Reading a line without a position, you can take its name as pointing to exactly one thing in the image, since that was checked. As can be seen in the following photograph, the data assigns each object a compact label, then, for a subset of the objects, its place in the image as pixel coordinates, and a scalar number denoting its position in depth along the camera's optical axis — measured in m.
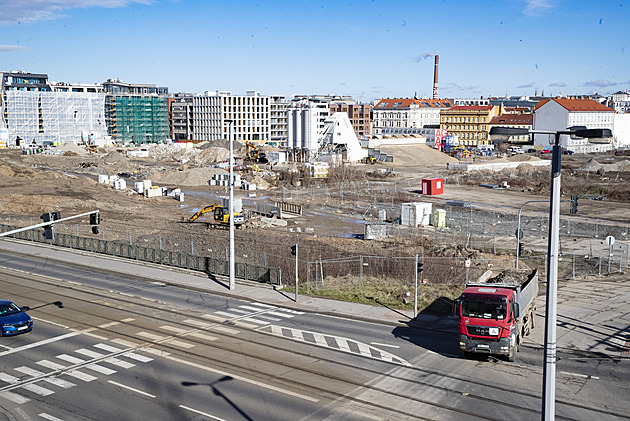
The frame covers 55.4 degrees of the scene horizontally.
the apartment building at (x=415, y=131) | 190.43
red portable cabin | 82.62
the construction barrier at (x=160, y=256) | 36.69
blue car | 25.72
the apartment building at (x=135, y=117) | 191.50
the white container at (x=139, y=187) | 82.44
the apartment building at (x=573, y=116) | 166.50
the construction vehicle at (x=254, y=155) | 128.88
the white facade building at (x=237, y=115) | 175.88
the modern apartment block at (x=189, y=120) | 191.93
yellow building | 182.62
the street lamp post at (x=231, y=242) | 33.18
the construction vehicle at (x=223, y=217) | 55.56
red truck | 22.39
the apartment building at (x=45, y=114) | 166.75
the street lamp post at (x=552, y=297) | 11.91
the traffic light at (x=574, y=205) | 29.69
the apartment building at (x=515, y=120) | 180.12
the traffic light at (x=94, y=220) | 28.28
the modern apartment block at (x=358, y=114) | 192.00
